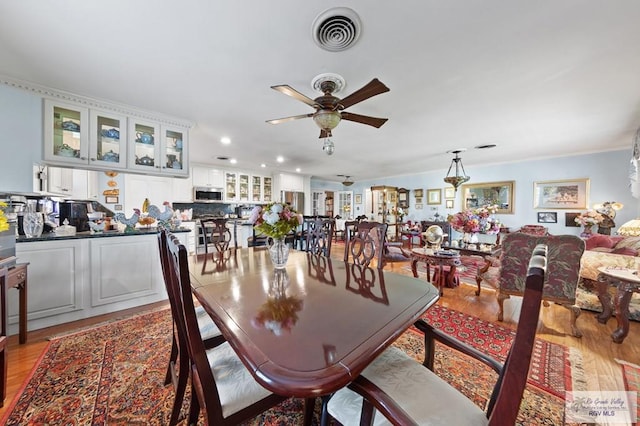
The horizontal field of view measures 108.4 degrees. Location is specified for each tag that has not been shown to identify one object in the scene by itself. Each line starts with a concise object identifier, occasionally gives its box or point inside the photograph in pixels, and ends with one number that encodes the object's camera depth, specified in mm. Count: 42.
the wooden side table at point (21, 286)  1744
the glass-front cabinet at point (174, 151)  2941
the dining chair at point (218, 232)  2588
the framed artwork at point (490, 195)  5473
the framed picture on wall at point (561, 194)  4613
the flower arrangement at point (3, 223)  1479
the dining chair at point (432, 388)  514
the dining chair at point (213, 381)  781
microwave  5598
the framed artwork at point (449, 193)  6395
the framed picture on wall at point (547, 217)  4926
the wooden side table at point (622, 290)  1913
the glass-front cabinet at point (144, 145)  2729
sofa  2381
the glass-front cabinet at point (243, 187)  6315
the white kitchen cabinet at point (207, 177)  5590
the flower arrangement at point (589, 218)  4164
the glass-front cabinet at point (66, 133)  2309
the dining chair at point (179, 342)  1089
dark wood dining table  631
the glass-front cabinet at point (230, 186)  6086
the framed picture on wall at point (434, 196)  6719
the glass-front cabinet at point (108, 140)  2514
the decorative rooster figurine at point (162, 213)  2945
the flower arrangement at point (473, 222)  3316
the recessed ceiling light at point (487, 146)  4105
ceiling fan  1709
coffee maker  2725
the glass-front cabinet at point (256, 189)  6588
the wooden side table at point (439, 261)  2838
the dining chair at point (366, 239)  1920
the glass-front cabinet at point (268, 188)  6841
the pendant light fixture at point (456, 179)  4730
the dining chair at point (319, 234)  2490
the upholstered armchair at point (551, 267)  2059
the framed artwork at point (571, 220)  4677
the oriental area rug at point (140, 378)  1288
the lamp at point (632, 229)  2922
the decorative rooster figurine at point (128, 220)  2725
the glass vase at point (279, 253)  1647
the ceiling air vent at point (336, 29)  1368
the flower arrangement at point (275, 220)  1582
